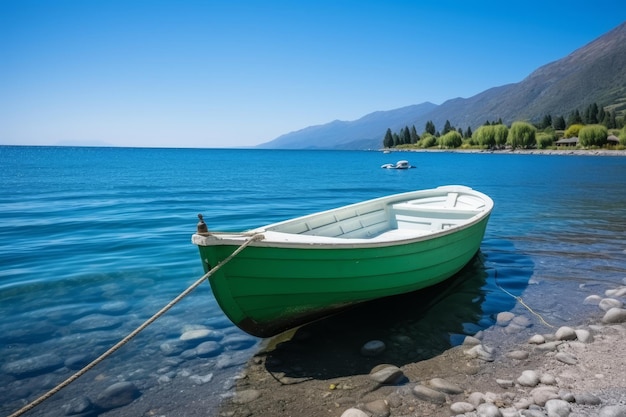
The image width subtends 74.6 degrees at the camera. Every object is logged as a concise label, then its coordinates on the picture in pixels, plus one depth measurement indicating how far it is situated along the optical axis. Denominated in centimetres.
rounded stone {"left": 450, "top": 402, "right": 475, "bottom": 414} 486
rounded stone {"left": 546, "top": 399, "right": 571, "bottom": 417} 468
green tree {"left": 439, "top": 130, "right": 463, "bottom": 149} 16538
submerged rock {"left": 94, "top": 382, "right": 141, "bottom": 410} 538
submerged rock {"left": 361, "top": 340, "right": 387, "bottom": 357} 646
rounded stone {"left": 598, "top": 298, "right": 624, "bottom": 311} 817
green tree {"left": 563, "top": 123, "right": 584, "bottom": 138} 13325
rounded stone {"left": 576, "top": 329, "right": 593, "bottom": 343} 671
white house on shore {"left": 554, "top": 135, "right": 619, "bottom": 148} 11656
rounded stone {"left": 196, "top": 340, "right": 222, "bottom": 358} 665
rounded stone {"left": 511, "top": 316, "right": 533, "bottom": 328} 761
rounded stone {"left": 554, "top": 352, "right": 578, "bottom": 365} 598
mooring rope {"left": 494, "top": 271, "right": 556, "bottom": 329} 771
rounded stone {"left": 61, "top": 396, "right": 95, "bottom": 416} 524
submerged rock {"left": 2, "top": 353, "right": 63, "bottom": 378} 613
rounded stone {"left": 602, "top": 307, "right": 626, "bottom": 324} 749
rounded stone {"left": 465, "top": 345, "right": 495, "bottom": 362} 630
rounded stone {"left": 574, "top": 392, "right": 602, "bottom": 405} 493
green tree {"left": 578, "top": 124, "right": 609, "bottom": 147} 11294
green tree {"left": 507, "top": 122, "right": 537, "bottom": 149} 13012
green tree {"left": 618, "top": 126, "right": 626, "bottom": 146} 10438
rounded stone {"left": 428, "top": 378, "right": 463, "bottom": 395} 534
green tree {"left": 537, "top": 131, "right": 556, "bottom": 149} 12812
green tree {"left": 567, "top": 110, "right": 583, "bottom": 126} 14752
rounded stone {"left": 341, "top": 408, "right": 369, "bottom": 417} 476
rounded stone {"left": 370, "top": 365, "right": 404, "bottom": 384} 565
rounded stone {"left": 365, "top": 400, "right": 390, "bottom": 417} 496
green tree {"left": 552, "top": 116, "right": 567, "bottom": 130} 15473
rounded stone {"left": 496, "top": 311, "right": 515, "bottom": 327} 775
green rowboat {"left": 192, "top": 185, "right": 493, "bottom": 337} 577
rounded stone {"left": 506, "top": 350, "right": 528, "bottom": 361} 629
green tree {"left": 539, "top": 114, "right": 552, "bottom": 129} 15712
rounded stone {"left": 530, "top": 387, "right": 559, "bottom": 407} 497
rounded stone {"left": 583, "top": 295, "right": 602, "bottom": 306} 851
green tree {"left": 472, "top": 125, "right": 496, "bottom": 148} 14138
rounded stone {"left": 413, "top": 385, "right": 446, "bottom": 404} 515
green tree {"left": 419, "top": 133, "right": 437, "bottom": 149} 18025
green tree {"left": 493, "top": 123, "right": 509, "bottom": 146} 13912
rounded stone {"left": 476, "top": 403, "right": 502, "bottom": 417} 465
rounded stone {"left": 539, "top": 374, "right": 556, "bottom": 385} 542
